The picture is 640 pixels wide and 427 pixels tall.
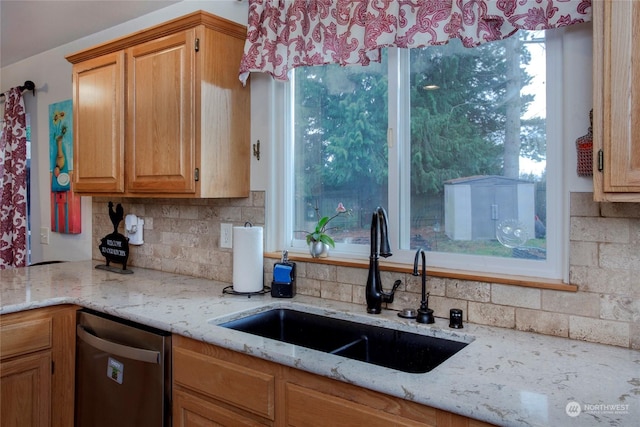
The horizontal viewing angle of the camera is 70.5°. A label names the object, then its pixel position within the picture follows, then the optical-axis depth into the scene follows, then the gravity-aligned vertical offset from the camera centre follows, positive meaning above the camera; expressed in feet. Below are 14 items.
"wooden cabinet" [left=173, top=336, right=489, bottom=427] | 3.64 -1.71
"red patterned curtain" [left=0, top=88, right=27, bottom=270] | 11.61 +0.73
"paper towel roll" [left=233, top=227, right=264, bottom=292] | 6.59 -0.70
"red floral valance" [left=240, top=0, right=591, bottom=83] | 4.60 +2.18
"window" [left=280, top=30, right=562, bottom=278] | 5.06 +0.75
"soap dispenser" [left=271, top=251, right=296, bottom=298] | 6.42 -1.00
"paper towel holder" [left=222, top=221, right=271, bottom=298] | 6.60 -1.19
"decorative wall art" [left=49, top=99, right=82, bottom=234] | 10.58 +0.99
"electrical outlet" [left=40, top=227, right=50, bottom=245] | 11.62 -0.62
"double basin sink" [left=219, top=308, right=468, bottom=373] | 4.93 -1.53
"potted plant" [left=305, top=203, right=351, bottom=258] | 6.36 -0.43
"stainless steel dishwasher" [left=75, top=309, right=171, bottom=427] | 5.31 -2.06
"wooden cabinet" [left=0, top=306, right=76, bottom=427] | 6.01 -2.16
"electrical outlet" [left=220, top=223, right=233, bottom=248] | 7.52 -0.41
